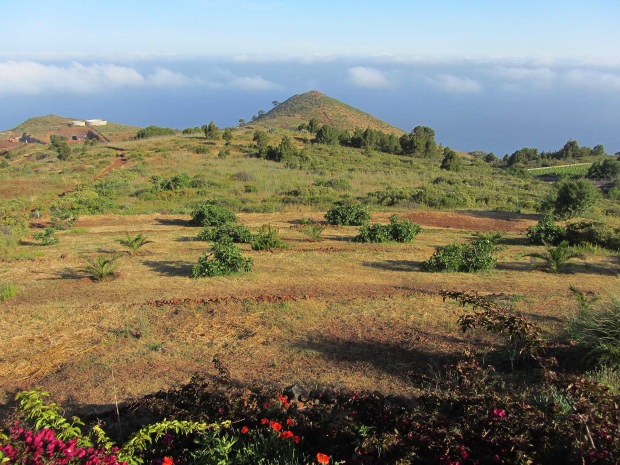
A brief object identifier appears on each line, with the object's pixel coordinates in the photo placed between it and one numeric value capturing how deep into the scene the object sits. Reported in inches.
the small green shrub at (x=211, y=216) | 657.6
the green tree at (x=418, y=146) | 1806.1
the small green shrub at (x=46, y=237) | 559.0
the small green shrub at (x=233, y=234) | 522.3
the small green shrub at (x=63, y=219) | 674.8
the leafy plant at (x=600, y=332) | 197.6
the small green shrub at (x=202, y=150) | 1513.3
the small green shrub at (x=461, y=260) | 397.1
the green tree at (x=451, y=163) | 1530.5
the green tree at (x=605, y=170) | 1348.4
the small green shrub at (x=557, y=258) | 394.6
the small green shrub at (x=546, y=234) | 520.1
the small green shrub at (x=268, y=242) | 489.4
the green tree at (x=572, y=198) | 701.9
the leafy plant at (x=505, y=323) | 177.6
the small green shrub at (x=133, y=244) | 475.5
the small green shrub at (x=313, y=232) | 532.5
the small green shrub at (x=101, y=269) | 385.4
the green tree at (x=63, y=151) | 1543.1
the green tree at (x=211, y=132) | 1793.8
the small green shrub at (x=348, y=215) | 654.5
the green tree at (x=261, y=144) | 1487.5
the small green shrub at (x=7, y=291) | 350.3
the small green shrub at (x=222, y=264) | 392.2
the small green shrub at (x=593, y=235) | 497.4
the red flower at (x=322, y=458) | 118.0
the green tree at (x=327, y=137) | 1786.4
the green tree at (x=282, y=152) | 1422.2
